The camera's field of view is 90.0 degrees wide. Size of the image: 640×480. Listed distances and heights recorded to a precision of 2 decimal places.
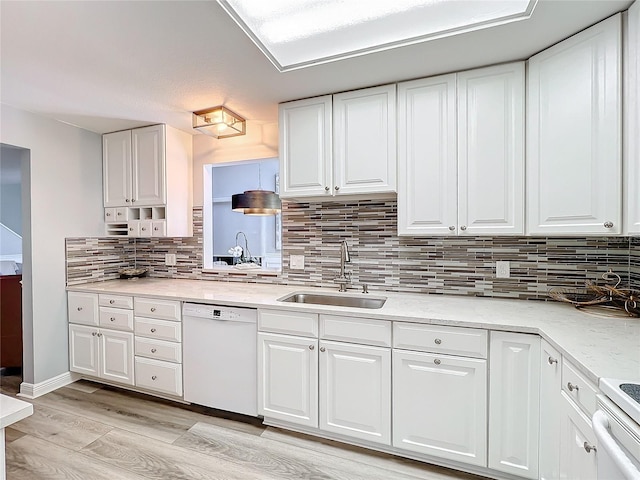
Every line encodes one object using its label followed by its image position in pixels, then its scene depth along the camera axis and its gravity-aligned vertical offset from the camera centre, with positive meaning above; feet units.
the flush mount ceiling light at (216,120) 8.10 +2.99
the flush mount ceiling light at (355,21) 4.82 +3.45
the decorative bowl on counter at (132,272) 10.26 -1.19
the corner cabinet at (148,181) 9.29 +1.65
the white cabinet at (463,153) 5.95 +1.59
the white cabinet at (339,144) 6.83 +2.04
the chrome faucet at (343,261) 7.77 -0.66
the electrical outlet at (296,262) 8.91 -0.75
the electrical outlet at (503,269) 6.97 -0.77
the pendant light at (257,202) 9.48 +1.01
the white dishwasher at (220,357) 6.98 -2.75
